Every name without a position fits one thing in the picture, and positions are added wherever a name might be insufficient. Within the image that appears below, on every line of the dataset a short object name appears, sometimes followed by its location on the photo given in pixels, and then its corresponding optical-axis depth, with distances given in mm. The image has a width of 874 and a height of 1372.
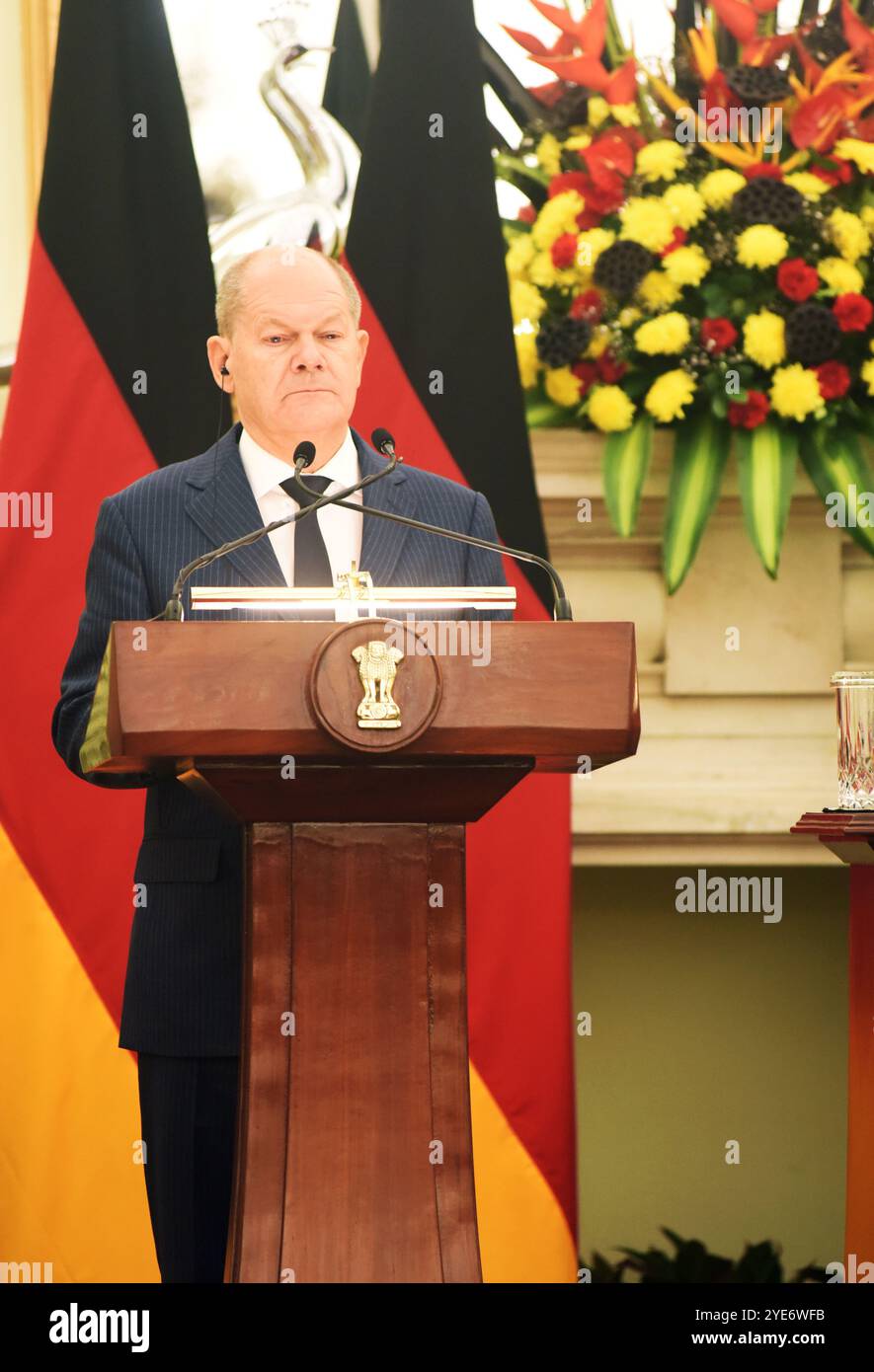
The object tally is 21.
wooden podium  2848
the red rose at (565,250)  6371
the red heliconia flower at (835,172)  6328
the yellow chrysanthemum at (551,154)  6582
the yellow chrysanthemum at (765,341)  6242
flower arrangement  6262
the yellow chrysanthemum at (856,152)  6320
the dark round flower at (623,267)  6281
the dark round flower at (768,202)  6242
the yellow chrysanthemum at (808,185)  6305
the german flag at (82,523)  5828
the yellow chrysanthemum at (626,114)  6453
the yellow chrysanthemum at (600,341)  6371
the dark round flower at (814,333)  6219
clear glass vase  4598
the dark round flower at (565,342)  6370
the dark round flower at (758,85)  6289
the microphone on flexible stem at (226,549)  3088
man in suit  3805
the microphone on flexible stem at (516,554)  3244
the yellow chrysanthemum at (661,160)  6309
